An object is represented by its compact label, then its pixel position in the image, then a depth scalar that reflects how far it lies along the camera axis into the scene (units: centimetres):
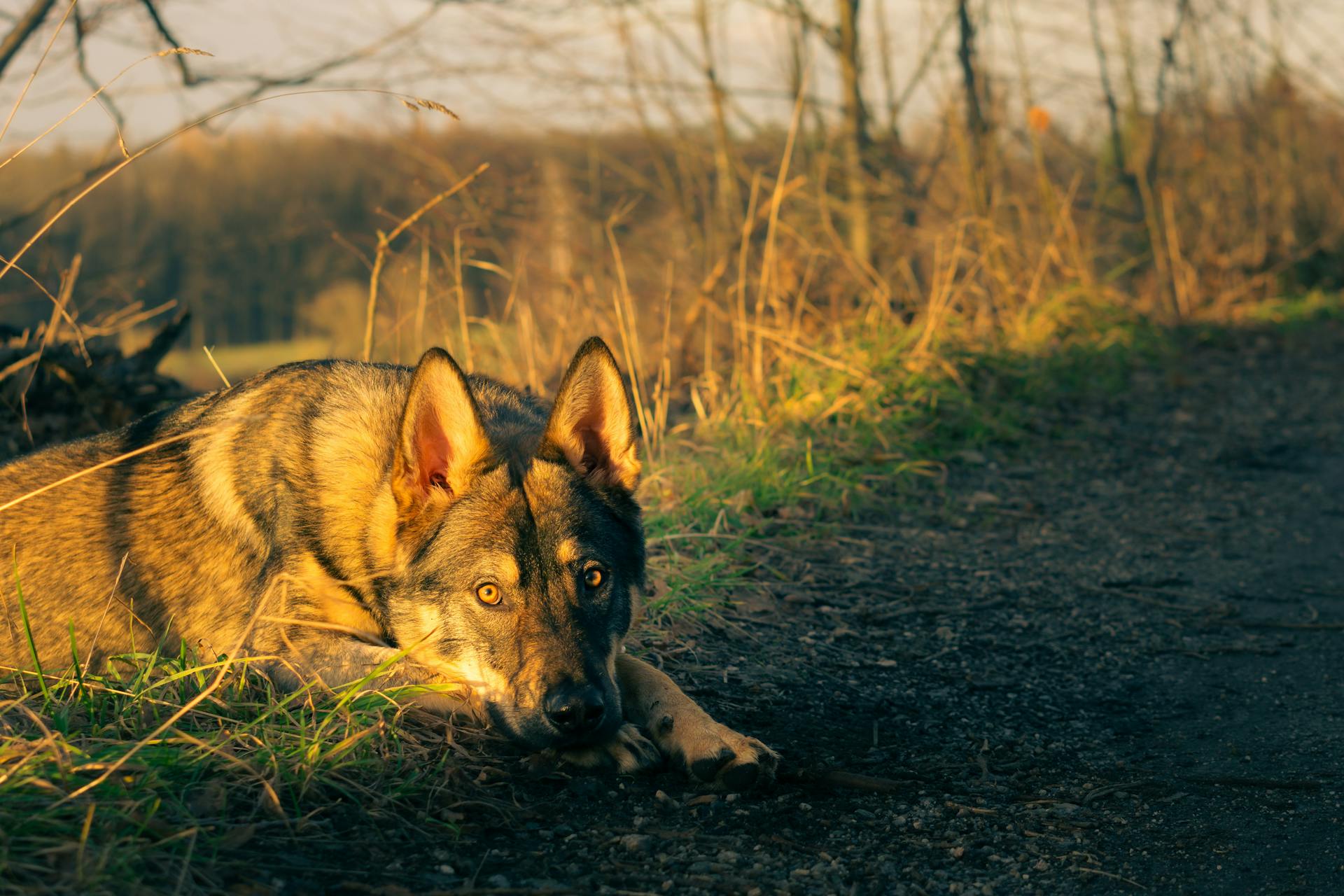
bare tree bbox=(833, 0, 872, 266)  1014
